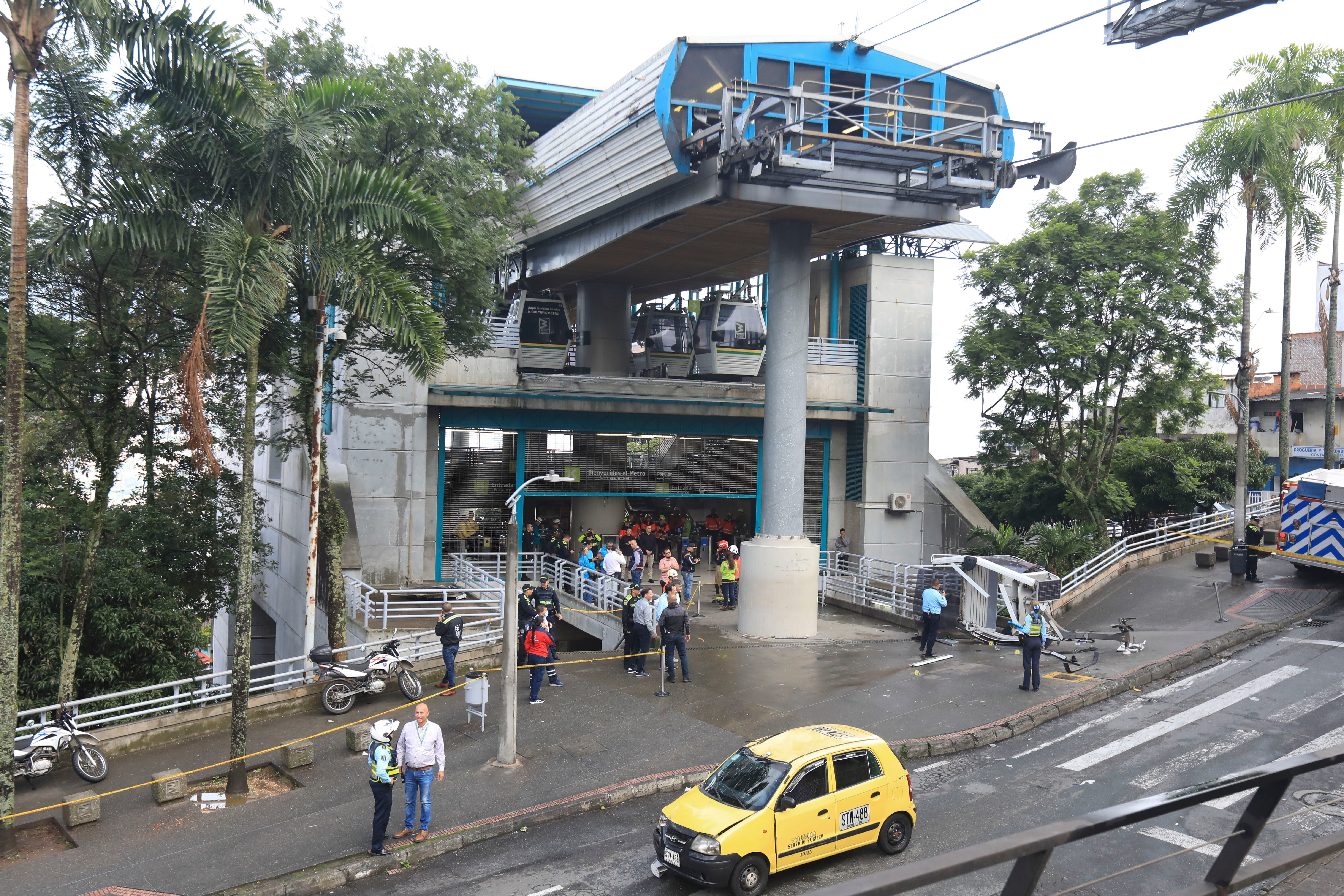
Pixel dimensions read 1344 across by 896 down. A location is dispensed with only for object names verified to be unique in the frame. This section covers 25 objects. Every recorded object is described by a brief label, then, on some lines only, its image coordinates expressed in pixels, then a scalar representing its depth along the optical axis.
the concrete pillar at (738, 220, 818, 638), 23.02
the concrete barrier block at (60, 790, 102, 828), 12.13
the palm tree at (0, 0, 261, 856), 11.24
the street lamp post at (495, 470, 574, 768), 14.06
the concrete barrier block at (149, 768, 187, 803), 12.93
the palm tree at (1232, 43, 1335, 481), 28.75
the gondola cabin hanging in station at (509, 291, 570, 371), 29.89
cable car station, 22.20
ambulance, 22.45
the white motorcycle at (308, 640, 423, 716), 17.06
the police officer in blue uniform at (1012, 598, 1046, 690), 17.33
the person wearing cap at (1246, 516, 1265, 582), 26.11
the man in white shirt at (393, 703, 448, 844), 11.68
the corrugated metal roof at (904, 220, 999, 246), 39.88
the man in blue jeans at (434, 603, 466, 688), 17.78
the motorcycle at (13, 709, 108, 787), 13.59
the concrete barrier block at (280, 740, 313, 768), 14.16
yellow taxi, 9.98
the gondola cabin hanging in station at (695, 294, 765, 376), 30.17
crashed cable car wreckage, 20.59
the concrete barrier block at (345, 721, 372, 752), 14.92
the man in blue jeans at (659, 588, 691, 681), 18.14
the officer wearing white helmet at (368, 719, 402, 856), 11.14
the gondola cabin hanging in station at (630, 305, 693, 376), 33.19
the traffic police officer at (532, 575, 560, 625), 19.44
